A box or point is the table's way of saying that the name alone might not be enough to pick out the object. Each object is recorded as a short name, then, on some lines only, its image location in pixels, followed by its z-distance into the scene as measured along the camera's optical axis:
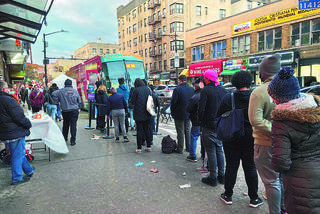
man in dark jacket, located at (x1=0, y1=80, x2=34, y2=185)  4.31
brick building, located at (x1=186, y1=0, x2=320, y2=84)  22.08
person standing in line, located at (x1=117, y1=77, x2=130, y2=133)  9.15
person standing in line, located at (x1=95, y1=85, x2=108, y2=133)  9.53
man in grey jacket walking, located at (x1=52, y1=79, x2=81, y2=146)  7.37
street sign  6.64
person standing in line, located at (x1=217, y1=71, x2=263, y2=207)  3.29
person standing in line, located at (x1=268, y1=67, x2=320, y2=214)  1.91
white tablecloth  5.66
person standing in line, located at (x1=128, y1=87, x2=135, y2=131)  9.71
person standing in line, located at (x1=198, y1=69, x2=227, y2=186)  4.30
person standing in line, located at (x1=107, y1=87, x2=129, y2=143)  7.56
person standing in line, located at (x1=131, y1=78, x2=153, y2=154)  6.42
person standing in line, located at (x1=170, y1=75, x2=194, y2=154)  5.94
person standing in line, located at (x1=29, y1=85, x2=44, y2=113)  9.87
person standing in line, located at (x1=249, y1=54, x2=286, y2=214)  2.82
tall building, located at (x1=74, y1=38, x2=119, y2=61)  85.56
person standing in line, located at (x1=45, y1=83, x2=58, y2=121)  11.04
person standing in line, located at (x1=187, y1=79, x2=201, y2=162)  5.21
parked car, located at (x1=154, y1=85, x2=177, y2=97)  23.87
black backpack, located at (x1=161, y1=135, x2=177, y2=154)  6.40
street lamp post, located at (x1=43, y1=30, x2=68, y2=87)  31.36
